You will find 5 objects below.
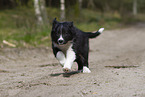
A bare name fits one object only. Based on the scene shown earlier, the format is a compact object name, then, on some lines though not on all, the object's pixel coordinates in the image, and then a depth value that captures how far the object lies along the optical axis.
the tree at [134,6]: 43.48
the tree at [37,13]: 17.03
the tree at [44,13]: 18.23
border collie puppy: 4.45
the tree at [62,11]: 16.34
